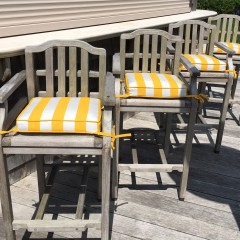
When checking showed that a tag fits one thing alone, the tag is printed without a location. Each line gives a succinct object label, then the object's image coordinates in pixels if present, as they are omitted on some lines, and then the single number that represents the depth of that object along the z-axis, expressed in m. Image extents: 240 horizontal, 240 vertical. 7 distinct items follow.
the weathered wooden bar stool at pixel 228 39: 4.29
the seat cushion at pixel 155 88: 2.46
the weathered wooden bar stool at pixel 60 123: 1.85
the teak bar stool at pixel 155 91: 2.46
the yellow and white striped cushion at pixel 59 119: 1.85
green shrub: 19.03
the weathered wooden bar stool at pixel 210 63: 3.33
